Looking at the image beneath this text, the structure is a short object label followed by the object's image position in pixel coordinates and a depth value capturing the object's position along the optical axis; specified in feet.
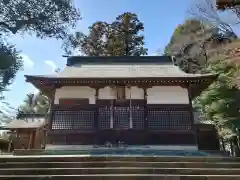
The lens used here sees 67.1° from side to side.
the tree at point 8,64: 40.49
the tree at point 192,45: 71.71
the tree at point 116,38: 81.94
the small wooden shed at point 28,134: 47.22
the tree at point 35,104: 96.57
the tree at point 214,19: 52.28
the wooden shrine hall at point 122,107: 29.78
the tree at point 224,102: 35.40
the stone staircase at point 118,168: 16.63
